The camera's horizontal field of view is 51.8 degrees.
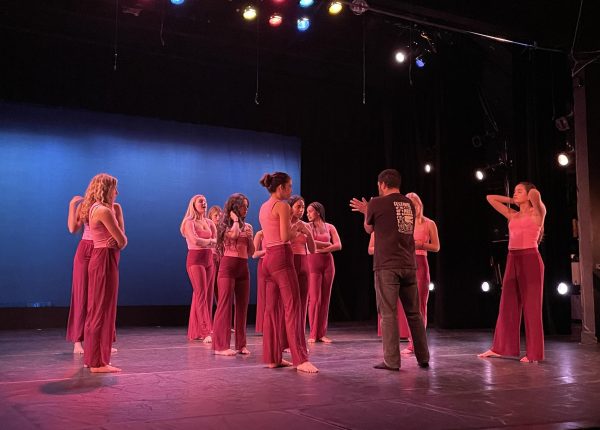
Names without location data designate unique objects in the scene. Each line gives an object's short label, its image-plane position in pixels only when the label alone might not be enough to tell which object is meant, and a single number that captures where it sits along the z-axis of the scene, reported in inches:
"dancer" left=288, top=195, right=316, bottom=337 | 220.8
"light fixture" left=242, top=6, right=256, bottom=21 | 330.6
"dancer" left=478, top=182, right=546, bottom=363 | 216.5
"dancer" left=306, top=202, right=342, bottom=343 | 287.6
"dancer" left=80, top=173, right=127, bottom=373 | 176.4
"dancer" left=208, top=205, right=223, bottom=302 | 315.3
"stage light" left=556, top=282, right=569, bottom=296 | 340.8
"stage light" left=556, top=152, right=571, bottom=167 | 344.8
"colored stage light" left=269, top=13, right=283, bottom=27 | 342.3
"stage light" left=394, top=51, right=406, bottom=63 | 375.5
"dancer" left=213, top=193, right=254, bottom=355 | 225.8
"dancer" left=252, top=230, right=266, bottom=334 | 300.2
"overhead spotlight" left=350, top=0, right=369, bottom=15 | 291.7
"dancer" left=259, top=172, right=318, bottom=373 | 186.7
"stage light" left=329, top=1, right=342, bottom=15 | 329.3
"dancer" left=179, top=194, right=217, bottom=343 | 283.1
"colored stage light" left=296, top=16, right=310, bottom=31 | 348.8
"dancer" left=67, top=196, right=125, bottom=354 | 213.6
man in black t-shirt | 192.1
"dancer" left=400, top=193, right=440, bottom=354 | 249.6
